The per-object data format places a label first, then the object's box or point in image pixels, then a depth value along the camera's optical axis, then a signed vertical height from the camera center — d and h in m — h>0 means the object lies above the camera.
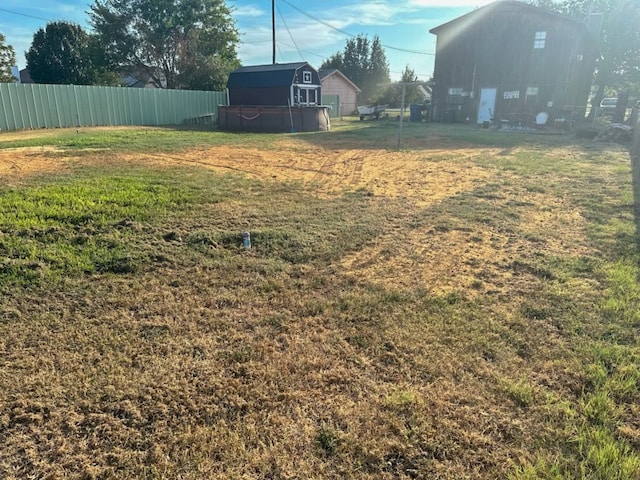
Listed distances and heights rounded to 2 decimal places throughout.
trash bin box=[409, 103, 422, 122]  26.38 +0.72
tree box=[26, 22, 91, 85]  29.19 +4.52
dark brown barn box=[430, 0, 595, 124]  22.47 +3.45
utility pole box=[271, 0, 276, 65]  29.52 +6.93
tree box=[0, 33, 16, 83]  28.84 +4.02
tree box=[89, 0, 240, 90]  28.50 +5.77
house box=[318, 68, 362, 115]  37.68 +3.28
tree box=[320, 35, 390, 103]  51.53 +7.19
